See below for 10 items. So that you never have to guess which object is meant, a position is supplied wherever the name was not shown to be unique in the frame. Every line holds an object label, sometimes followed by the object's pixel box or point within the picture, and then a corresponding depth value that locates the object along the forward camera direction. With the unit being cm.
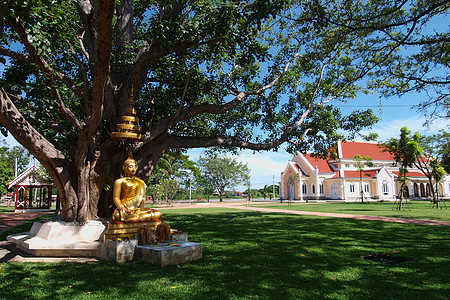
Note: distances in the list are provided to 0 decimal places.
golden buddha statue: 664
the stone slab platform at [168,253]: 588
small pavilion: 2234
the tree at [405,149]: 2250
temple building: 4250
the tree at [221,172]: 5125
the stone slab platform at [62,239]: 675
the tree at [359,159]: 3375
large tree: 689
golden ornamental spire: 711
